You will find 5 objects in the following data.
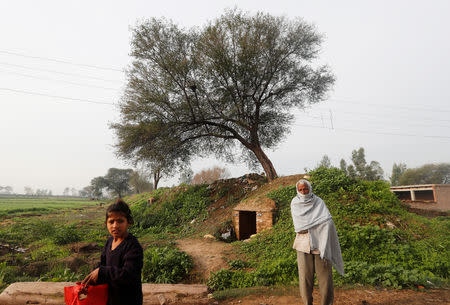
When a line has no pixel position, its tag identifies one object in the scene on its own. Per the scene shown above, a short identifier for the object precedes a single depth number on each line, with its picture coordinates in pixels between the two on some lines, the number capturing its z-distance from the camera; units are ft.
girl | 6.56
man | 11.88
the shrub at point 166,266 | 20.63
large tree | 42.37
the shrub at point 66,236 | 29.45
